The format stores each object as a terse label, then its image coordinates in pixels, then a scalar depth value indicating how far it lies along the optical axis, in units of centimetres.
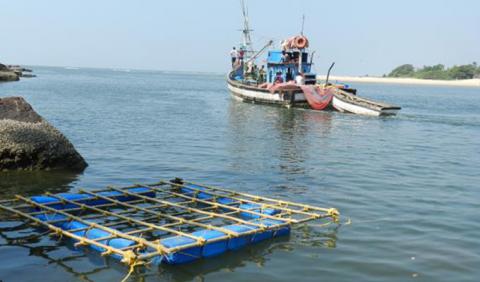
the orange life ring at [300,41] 4388
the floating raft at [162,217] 813
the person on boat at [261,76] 5116
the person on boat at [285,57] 4528
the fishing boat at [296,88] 3812
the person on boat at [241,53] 5816
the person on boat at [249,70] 5497
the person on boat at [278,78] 4553
